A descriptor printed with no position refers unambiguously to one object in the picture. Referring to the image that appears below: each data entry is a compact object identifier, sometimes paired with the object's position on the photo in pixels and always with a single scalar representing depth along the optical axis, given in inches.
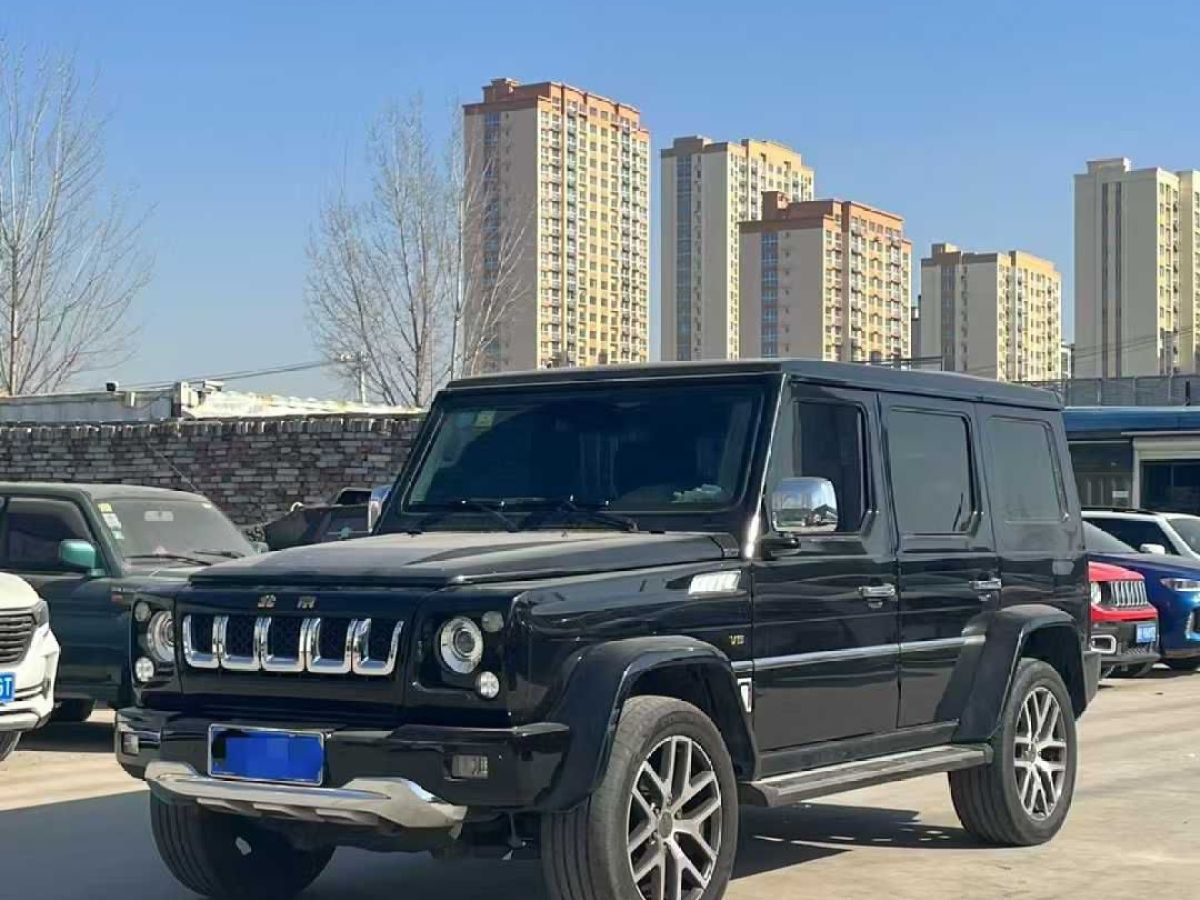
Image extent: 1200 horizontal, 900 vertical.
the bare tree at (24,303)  1555.1
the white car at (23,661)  401.7
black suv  223.0
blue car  675.4
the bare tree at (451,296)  1841.8
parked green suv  461.4
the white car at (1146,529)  746.2
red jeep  639.8
